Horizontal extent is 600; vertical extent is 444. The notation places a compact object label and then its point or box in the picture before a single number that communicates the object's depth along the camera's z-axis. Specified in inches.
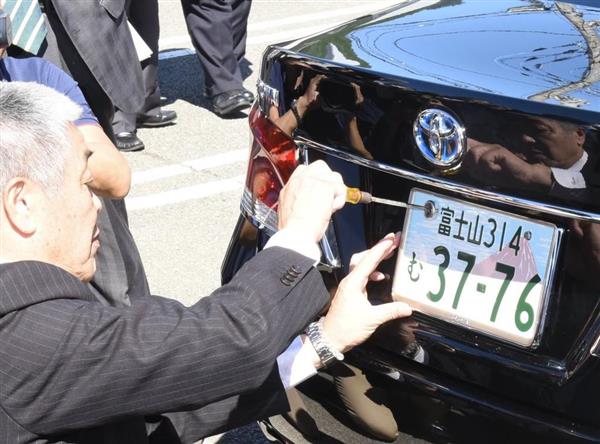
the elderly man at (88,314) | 64.9
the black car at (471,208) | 79.6
